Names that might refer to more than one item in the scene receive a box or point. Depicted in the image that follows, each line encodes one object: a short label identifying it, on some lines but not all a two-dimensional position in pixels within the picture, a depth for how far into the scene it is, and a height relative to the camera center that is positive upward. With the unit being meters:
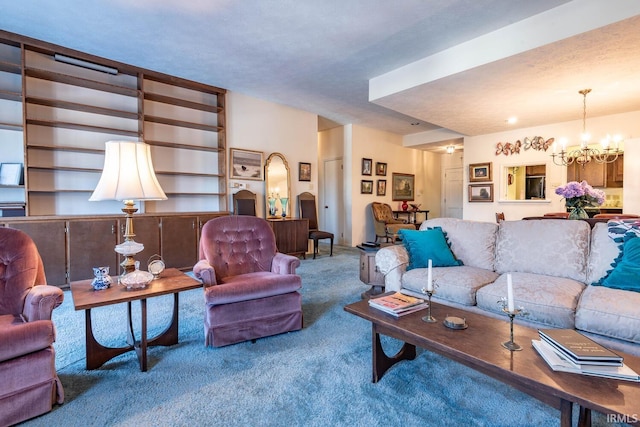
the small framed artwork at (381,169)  7.38 +0.89
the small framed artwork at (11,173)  3.39 +0.37
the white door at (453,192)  8.80 +0.37
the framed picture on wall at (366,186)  7.05 +0.44
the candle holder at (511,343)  1.30 -0.61
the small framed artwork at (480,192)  6.45 +0.27
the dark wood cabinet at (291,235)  5.24 -0.51
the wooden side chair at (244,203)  4.95 +0.04
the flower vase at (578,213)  3.05 -0.08
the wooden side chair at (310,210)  5.77 -0.09
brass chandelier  4.05 +0.88
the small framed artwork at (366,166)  7.05 +0.91
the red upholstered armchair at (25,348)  1.39 -0.66
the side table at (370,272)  3.16 -0.70
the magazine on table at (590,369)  1.08 -0.59
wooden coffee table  1.00 -0.62
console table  7.69 -0.25
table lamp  1.91 +0.17
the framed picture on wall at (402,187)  7.86 +0.49
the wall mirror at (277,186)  5.49 +0.36
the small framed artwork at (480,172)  6.45 +0.71
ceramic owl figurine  1.90 -0.47
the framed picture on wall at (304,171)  6.00 +0.67
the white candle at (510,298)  1.29 -0.40
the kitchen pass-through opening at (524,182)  6.04 +0.46
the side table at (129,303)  1.73 -0.53
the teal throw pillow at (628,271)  1.96 -0.43
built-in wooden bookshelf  3.50 +1.07
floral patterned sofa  1.76 -0.55
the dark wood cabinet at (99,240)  3.42 -0.42
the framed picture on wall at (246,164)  5.09 +0.71
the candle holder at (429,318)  1.59 -0.61
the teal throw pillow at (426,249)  2.73 -0.39
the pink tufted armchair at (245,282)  2.16 -0.58
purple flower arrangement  3.02 +0.11
